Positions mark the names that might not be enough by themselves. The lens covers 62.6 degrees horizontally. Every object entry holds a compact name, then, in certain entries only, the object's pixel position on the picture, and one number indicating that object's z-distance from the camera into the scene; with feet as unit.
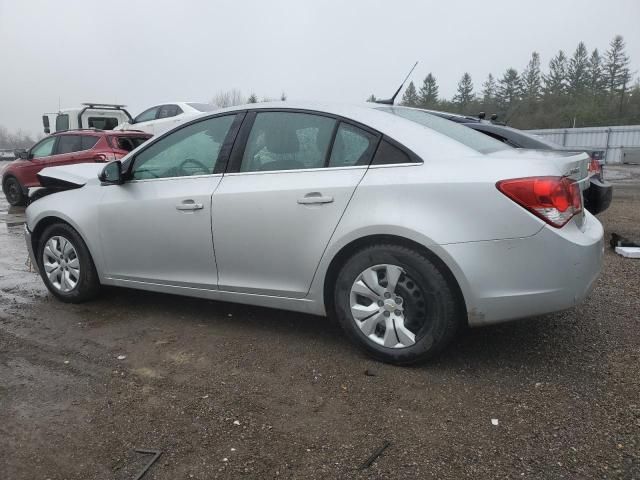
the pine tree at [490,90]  228.22
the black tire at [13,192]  38.81
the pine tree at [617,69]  207.00
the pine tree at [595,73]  208.44
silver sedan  9.02
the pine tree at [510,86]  221.25
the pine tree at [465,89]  238.48
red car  32.99
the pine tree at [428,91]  231.93
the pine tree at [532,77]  222.69
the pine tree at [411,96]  223.26
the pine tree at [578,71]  210.59
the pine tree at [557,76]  214.07
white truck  48.44
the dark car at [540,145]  16.97
